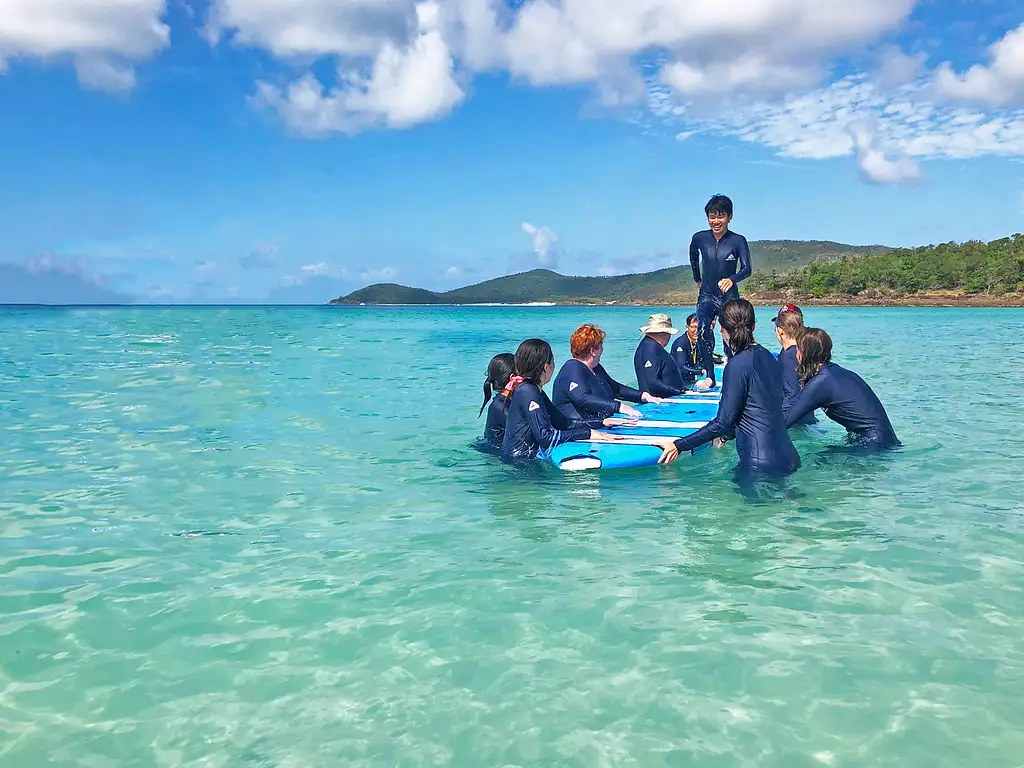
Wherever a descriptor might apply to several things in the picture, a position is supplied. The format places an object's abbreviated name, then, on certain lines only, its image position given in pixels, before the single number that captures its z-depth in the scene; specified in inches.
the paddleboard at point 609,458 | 318.3
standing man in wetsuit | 450.3
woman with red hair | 352.2
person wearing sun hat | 434.0
